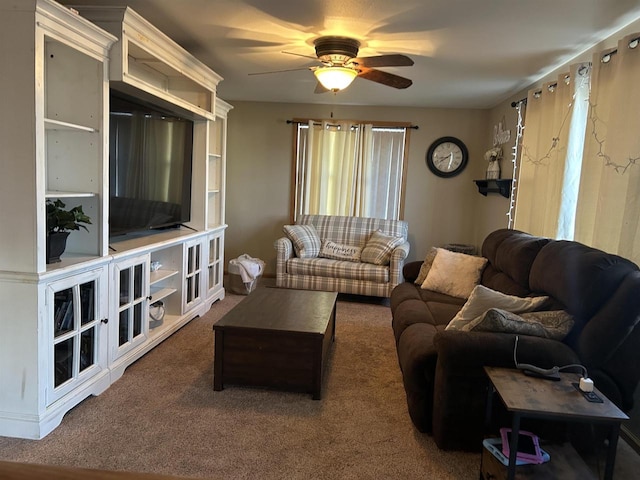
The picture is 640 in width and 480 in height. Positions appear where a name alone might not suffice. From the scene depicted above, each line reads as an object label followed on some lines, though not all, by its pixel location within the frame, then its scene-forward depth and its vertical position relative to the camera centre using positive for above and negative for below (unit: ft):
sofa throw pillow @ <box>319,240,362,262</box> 17.48 -2.32
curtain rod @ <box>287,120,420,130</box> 19.01 +2.76
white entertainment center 6.97 -0.68
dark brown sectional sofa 6.83 -2.25
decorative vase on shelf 16.37 +1.03
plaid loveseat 16.26 -2.92
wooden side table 5.50 -2.46
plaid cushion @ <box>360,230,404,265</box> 16.75 -2.04
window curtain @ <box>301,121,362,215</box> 19.21 +0.92
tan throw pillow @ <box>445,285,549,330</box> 7.97 -1.81
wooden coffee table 8.93 -3.25
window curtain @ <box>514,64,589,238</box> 10.65 +1.24
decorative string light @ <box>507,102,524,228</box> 14.69 +1.16
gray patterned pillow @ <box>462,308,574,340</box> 7.11 -1.91
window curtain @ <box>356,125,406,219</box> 19.21 +0.86
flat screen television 9.82 +0.33
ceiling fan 10.55 +2.88
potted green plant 7.57 -0.85
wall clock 19.07 +1.64
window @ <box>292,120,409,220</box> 19.19 +0.97
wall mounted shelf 15.35 +0.47
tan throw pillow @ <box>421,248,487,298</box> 12.37 -2.09
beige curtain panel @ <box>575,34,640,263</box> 8.13 +0.91
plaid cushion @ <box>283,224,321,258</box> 17.24 -1.95
